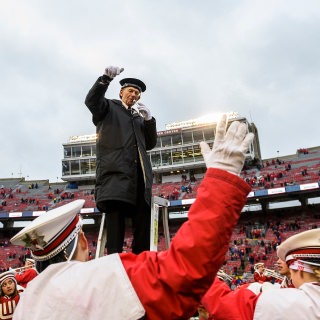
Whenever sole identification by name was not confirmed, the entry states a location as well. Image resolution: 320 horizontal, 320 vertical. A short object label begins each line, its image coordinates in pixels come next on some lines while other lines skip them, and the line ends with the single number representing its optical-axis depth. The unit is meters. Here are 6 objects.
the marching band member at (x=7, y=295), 5.68
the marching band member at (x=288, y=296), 2.18
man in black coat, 3.46
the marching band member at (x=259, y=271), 7.52
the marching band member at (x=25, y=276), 6.68
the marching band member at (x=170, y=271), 1.34
